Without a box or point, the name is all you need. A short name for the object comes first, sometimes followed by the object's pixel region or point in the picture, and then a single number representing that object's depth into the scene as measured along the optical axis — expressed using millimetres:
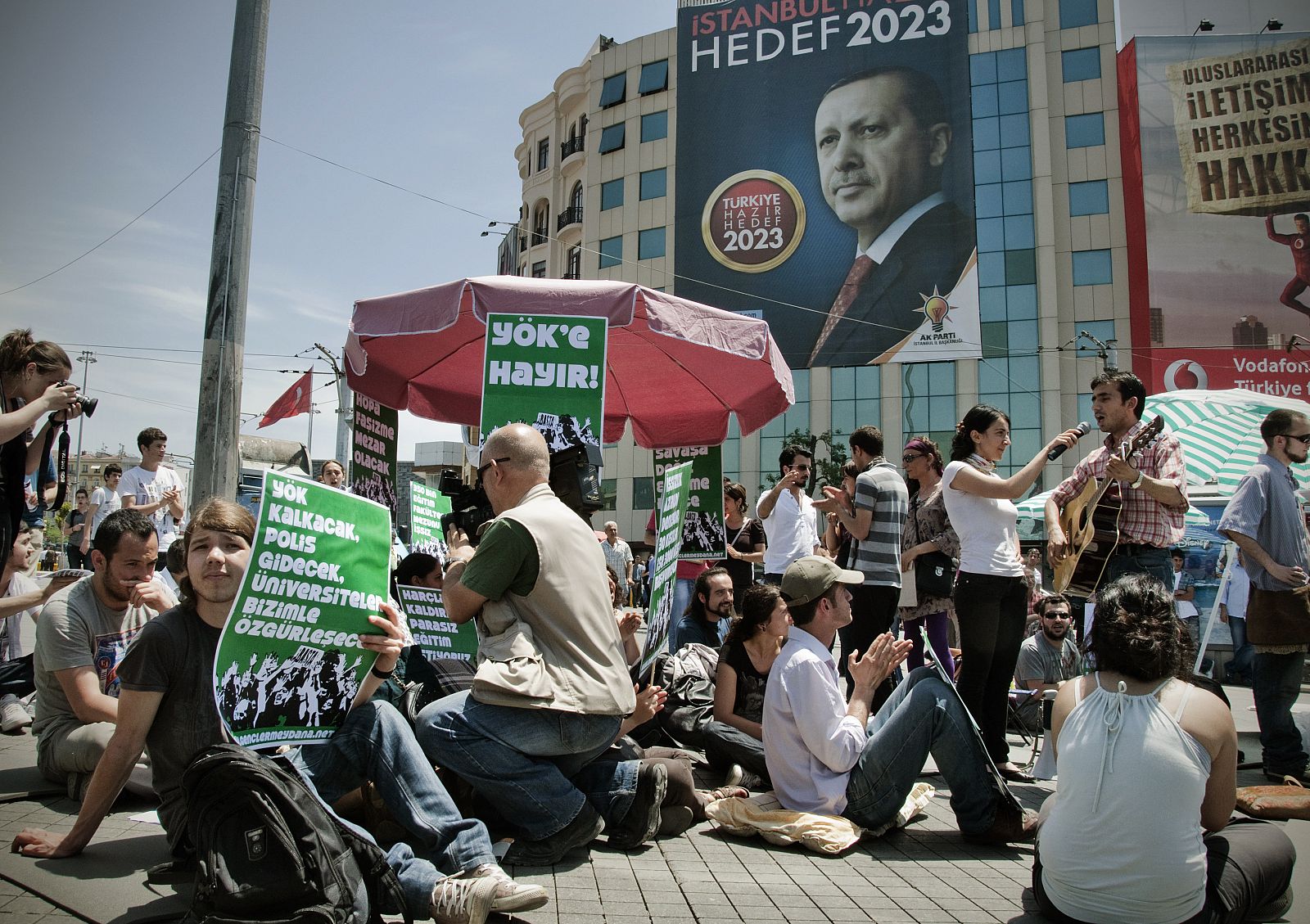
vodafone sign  35312
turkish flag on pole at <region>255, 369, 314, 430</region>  14438
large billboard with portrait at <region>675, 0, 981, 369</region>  38250
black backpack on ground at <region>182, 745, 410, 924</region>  2561
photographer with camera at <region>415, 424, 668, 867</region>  3391
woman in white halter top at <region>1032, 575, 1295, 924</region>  2695
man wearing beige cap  3906
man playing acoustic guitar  4867
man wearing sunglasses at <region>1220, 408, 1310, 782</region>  5105
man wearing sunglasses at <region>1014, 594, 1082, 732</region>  7625
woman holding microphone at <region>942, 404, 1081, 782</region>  5152
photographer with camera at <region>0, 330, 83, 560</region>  3715
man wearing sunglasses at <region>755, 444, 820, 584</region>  8297
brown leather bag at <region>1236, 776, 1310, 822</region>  4309
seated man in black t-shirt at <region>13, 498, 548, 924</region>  3057
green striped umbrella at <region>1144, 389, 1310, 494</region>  9188
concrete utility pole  6211
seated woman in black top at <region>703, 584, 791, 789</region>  4816
